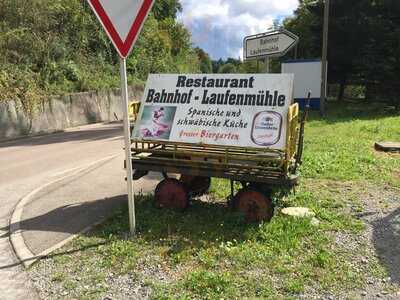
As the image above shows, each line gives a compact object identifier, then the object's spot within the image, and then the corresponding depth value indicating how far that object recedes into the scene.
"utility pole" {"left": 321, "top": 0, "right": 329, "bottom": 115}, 22.45
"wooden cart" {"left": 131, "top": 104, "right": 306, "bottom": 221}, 6.06
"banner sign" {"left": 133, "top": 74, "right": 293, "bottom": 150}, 6.18
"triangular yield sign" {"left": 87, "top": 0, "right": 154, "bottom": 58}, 5.35
